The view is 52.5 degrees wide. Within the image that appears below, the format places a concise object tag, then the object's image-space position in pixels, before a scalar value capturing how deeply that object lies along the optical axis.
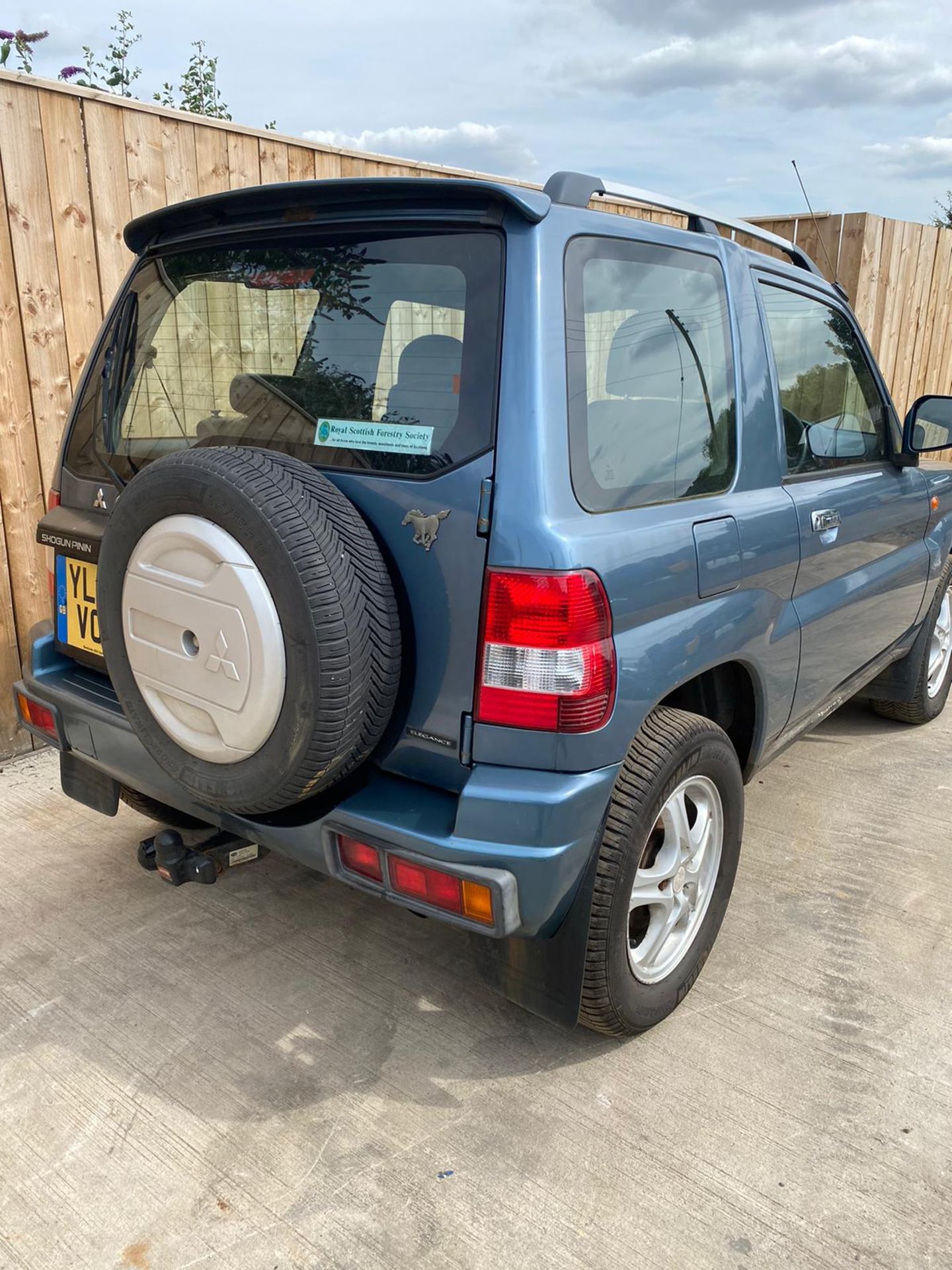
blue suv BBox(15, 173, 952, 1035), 1.91
